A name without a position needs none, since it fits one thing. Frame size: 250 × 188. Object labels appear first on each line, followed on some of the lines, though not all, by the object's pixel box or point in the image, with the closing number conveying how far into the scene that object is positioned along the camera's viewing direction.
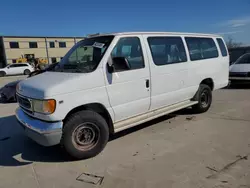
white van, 3.48
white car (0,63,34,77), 30.17
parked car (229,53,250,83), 9.89
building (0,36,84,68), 46.81
